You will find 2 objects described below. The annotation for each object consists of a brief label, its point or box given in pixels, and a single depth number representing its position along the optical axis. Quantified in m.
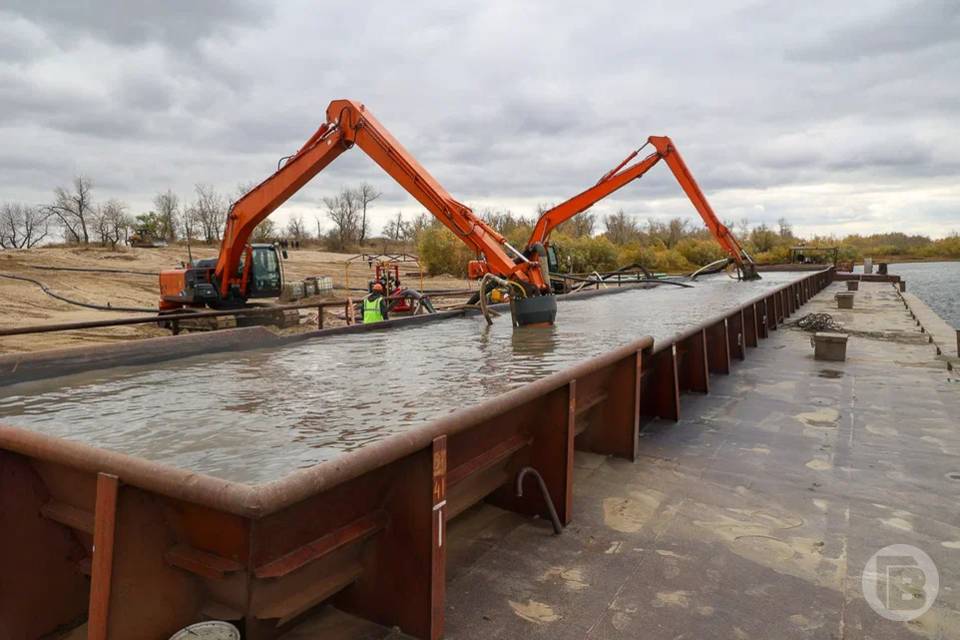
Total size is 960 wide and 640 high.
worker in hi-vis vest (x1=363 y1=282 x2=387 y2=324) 8.68
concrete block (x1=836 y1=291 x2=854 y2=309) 14.55
